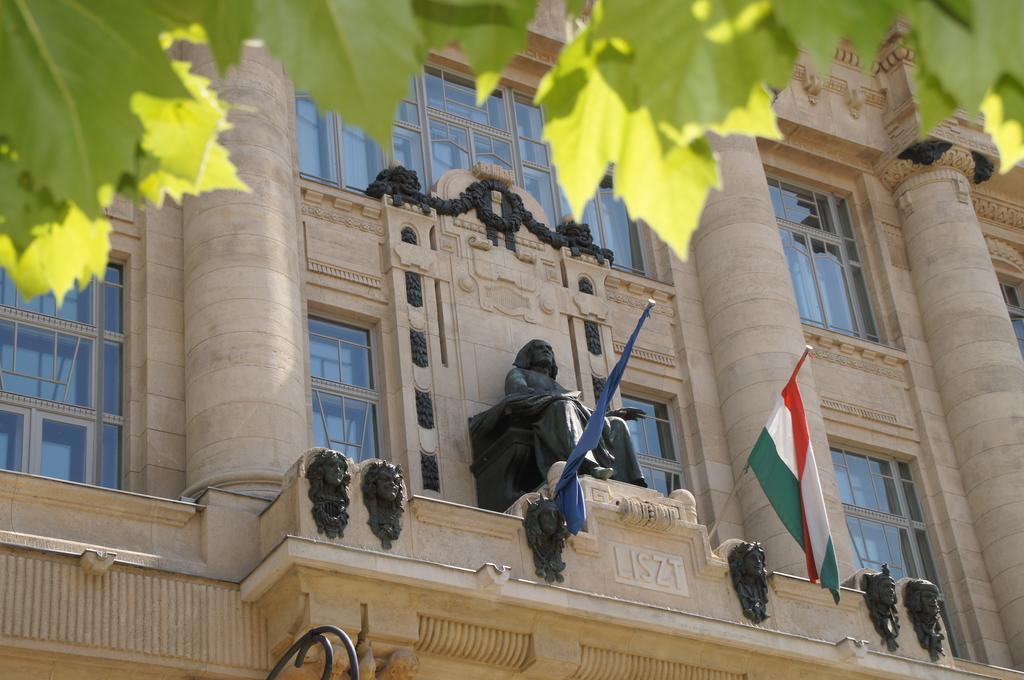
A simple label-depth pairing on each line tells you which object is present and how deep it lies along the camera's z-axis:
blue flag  28.27
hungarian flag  30.56
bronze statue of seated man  31.25
